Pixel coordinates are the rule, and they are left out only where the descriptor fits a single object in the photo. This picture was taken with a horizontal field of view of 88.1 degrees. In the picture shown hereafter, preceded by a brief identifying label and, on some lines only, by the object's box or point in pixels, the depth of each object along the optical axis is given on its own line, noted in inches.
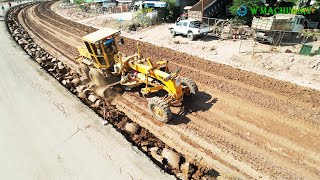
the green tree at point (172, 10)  728.6
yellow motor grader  246.9
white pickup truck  524.7
